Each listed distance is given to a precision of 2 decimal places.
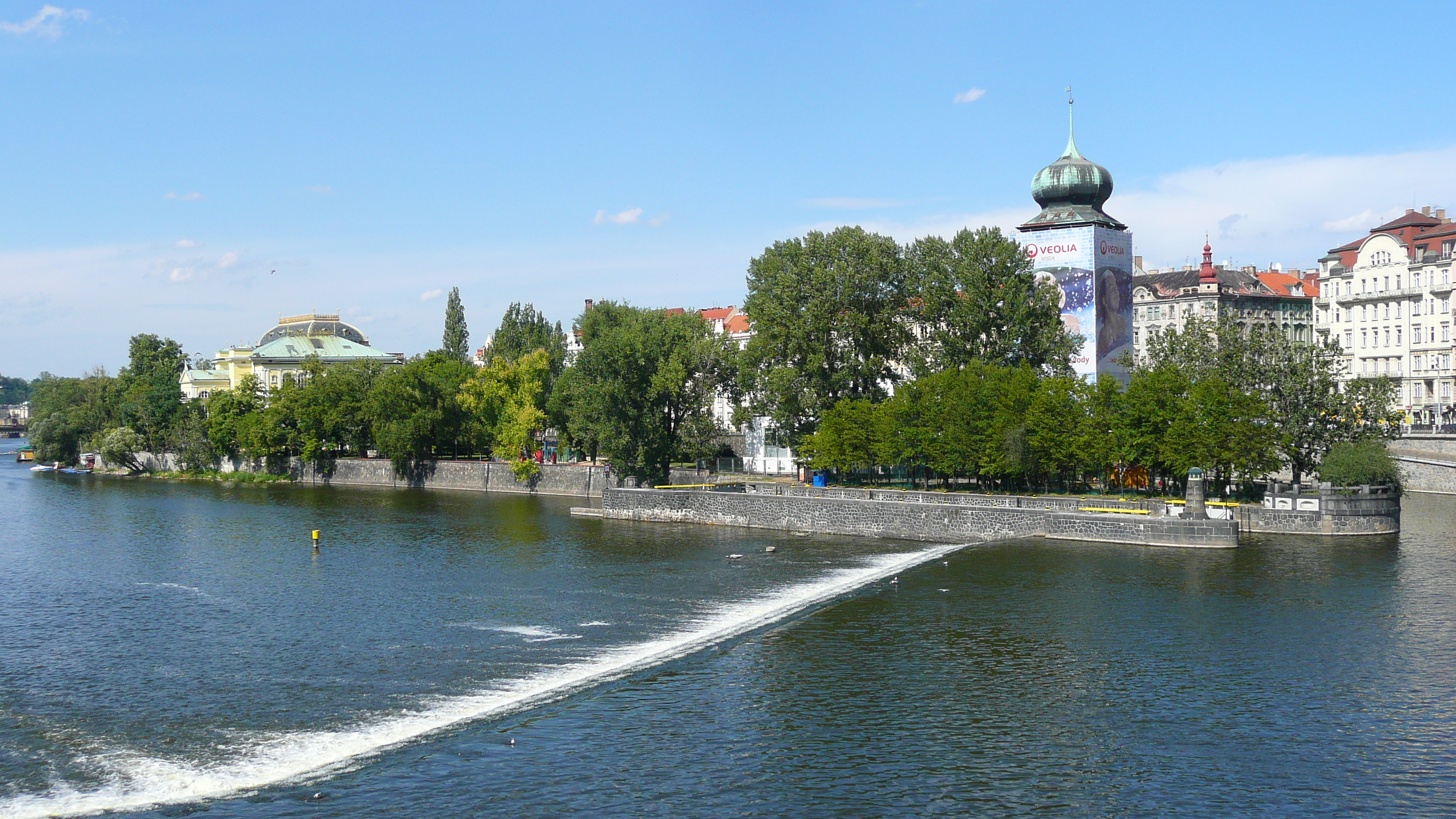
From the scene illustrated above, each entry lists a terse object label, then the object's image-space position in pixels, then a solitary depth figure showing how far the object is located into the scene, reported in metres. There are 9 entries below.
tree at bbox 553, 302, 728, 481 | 90.62
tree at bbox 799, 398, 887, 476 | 81.31
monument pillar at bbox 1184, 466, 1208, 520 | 61.38
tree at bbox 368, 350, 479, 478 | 112.56
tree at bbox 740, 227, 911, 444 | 88.00
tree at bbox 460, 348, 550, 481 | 107.88
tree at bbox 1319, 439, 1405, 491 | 64.81
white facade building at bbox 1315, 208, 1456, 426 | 109.19
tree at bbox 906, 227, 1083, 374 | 85.69
